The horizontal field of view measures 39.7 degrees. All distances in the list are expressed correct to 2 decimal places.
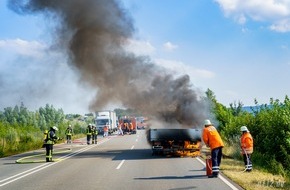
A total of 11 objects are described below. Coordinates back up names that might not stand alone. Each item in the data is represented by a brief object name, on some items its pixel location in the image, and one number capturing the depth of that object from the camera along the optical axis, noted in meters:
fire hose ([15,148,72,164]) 17.77
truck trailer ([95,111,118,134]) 55.81
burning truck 18.52
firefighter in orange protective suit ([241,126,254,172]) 13.21
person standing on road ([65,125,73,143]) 33.97
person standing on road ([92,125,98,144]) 31.73
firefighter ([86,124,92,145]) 30.67
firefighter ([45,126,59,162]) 17.71
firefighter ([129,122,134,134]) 54.62
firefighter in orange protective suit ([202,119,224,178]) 11.57
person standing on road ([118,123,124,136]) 52.72
